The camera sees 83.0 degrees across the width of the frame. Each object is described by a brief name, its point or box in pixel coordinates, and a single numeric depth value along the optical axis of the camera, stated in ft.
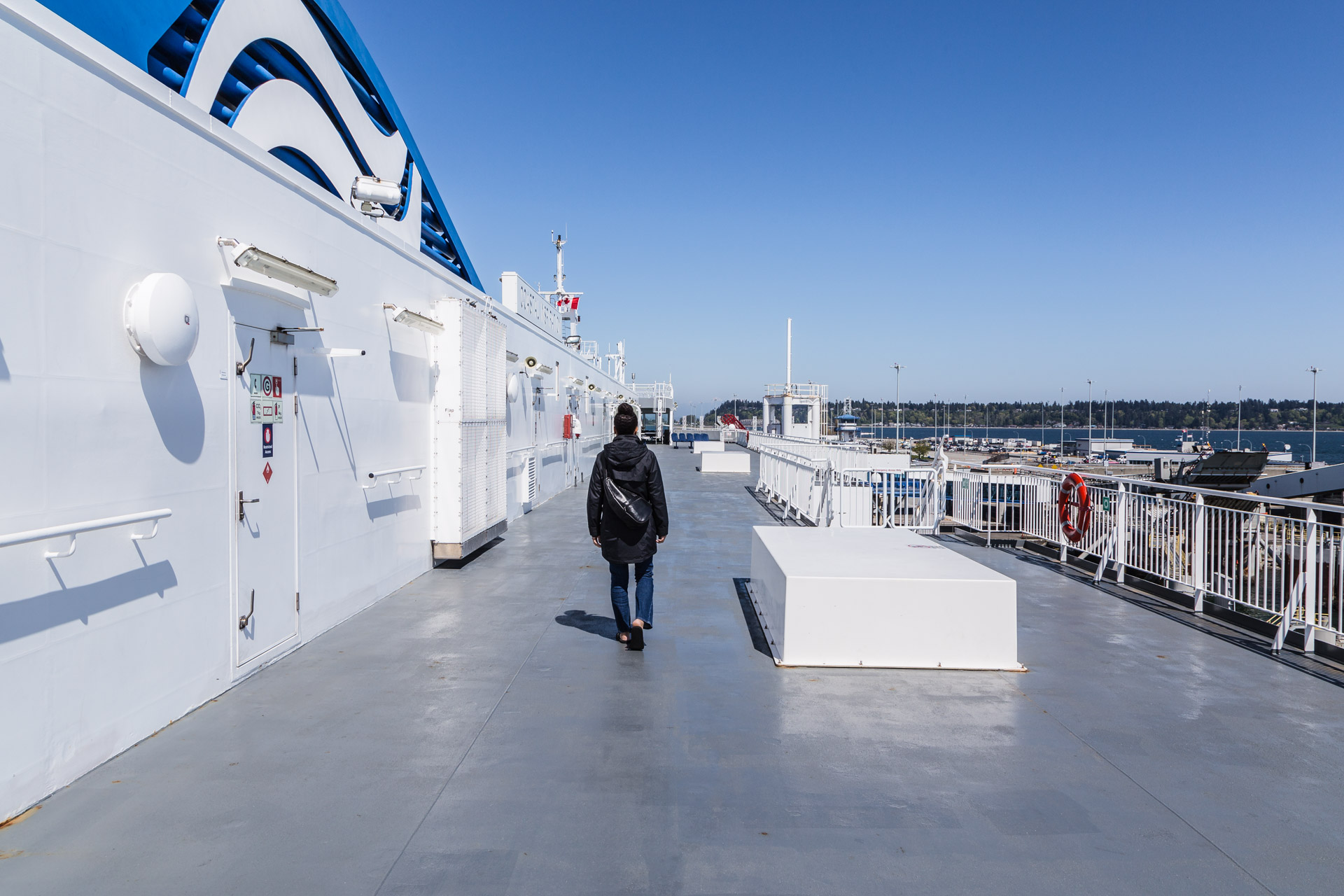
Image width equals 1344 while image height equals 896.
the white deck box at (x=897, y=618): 16.07
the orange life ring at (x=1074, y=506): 28.19
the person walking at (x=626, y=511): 17.52
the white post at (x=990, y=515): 33.66
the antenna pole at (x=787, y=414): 117.50
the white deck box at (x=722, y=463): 74.33
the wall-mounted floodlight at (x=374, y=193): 22.80
